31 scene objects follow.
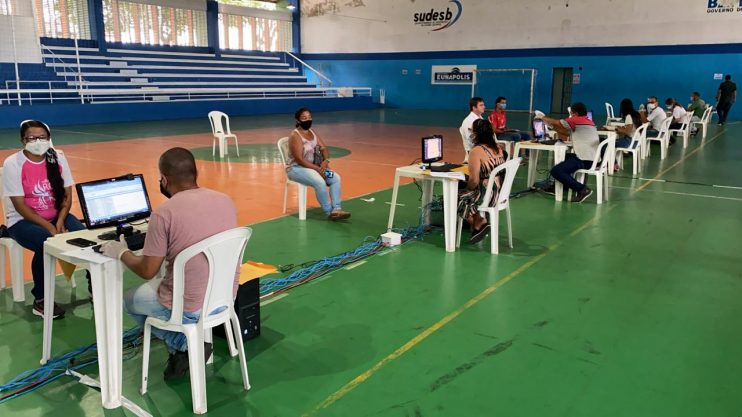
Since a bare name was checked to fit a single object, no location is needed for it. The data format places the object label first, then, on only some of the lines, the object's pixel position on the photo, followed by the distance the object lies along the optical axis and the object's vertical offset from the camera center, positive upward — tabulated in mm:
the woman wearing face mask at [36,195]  3854 -729
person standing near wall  18906 -49
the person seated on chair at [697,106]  16975 -343
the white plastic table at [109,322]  2838 -1144
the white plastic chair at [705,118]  16766 -691
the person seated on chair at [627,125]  9984 -561
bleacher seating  19062 +506
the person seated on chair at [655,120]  12188 -550
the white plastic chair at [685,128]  13977 -820
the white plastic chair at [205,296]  2709 -1007
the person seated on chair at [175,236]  2701 -685
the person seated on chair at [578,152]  7680 -783
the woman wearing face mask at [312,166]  6574 -866
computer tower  3549 -1360
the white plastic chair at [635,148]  9898 -922
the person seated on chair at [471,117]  8398 -367
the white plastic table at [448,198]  5453 -995
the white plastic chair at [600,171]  7660 -1030
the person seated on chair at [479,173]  5574 -779
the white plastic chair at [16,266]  4141 -1276
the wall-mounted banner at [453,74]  26453 +828
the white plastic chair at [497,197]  5297 -992
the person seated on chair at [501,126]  10492 -621
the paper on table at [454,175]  5414 -776
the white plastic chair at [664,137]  12016 -893
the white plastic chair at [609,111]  18417 -557
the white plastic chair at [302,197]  6703 -1225
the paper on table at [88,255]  2830 -834
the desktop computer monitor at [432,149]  6098 -608
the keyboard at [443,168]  5710 -753
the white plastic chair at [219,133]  11281 -841
